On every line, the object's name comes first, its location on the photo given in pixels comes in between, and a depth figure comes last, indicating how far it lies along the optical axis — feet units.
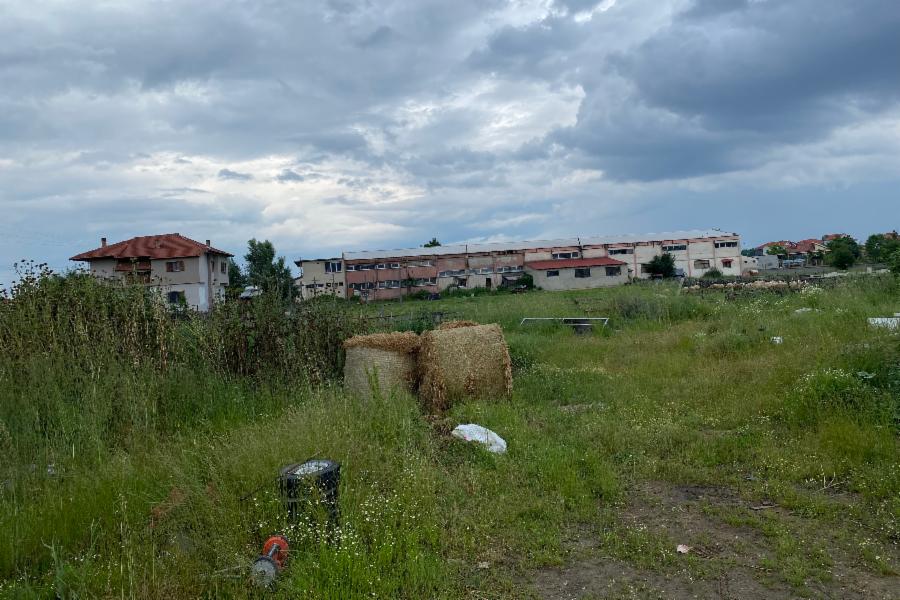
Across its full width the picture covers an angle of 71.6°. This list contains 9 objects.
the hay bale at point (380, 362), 25.86
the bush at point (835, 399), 20.79
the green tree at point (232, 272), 142.22
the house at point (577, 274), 166.20
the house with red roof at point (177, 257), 133.08
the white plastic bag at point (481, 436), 19.58
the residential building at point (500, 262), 172.86
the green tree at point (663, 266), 180.24
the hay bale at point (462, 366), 26.07
